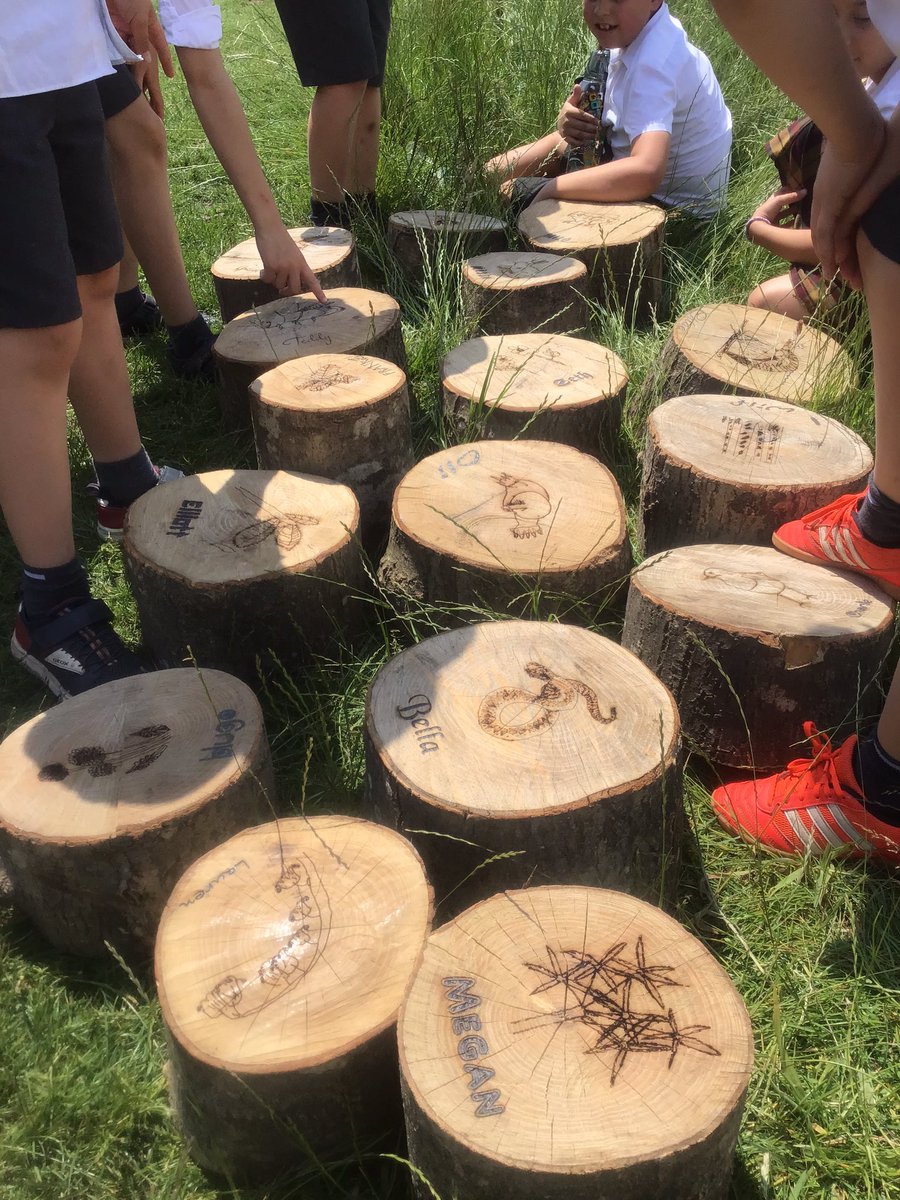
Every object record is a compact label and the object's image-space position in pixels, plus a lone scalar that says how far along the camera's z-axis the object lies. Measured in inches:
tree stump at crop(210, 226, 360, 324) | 135.3
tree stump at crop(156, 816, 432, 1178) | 53.3
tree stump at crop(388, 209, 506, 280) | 150.4
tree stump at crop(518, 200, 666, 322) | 141.9
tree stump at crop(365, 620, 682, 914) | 64.1
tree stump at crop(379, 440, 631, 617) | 86.0
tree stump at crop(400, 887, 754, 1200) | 45.9
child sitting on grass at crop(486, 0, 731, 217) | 154.0
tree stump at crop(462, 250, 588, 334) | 131.3
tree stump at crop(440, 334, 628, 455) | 107.7
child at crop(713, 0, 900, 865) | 63.3
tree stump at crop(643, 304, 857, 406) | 112.0
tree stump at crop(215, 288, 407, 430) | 117.7
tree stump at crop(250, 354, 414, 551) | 103.0
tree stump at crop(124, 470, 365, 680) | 86.3
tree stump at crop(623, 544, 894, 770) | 78.5
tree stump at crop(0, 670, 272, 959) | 67.1
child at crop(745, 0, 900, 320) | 128.6
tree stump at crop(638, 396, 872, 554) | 93.6
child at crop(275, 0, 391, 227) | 146.9
